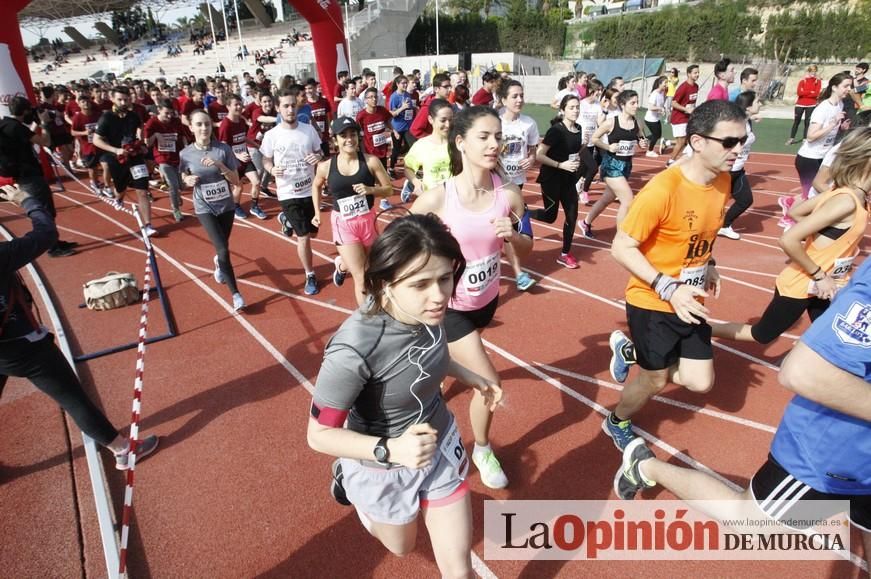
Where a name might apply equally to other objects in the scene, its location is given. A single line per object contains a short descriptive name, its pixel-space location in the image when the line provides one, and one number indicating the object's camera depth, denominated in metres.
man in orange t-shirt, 2.63
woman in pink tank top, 2.79
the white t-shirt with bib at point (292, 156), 5.79
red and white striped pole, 2.36
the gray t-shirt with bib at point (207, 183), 5.20
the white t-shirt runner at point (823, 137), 6.36
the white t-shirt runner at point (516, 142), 6.27
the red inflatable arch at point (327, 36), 15.52
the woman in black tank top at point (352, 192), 4.80
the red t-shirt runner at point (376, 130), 9.66
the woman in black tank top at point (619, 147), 6.50
